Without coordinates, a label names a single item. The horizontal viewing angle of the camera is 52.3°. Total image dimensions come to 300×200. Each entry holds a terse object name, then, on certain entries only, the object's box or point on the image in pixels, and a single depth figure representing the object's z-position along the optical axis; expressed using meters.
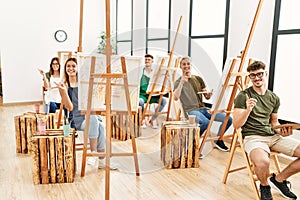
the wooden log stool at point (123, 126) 4.14
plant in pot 6.85
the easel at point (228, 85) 2.84
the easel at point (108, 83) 2.12
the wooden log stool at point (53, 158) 2.61
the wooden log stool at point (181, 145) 3.04
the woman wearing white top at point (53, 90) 4.26
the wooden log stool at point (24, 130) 3.45
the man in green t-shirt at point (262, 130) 2.32
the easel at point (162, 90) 4.45
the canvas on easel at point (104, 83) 2.53
